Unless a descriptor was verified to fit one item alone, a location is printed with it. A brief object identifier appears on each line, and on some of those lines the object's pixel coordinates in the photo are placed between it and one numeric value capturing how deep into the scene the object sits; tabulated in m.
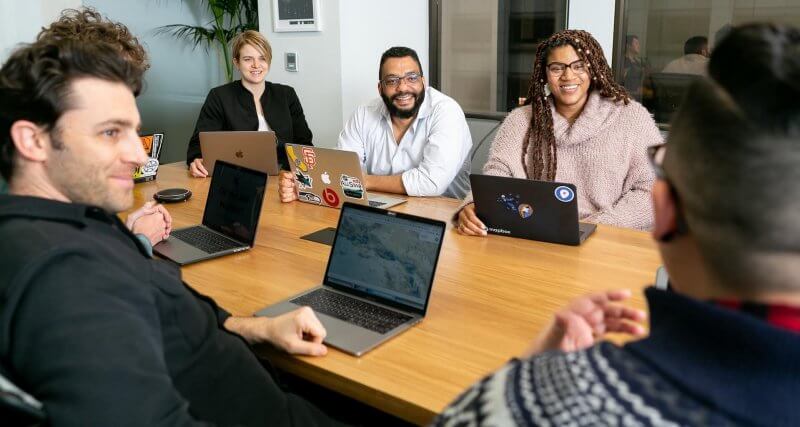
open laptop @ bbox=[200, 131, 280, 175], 2.95
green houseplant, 5.00
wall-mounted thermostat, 4.41
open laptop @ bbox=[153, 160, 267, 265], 2.03
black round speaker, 2.68
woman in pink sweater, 2.57
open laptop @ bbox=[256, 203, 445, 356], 1.46
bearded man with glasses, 2.92
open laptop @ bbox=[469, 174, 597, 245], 1.96
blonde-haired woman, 3.72
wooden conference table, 1.27
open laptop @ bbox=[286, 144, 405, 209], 2.41
